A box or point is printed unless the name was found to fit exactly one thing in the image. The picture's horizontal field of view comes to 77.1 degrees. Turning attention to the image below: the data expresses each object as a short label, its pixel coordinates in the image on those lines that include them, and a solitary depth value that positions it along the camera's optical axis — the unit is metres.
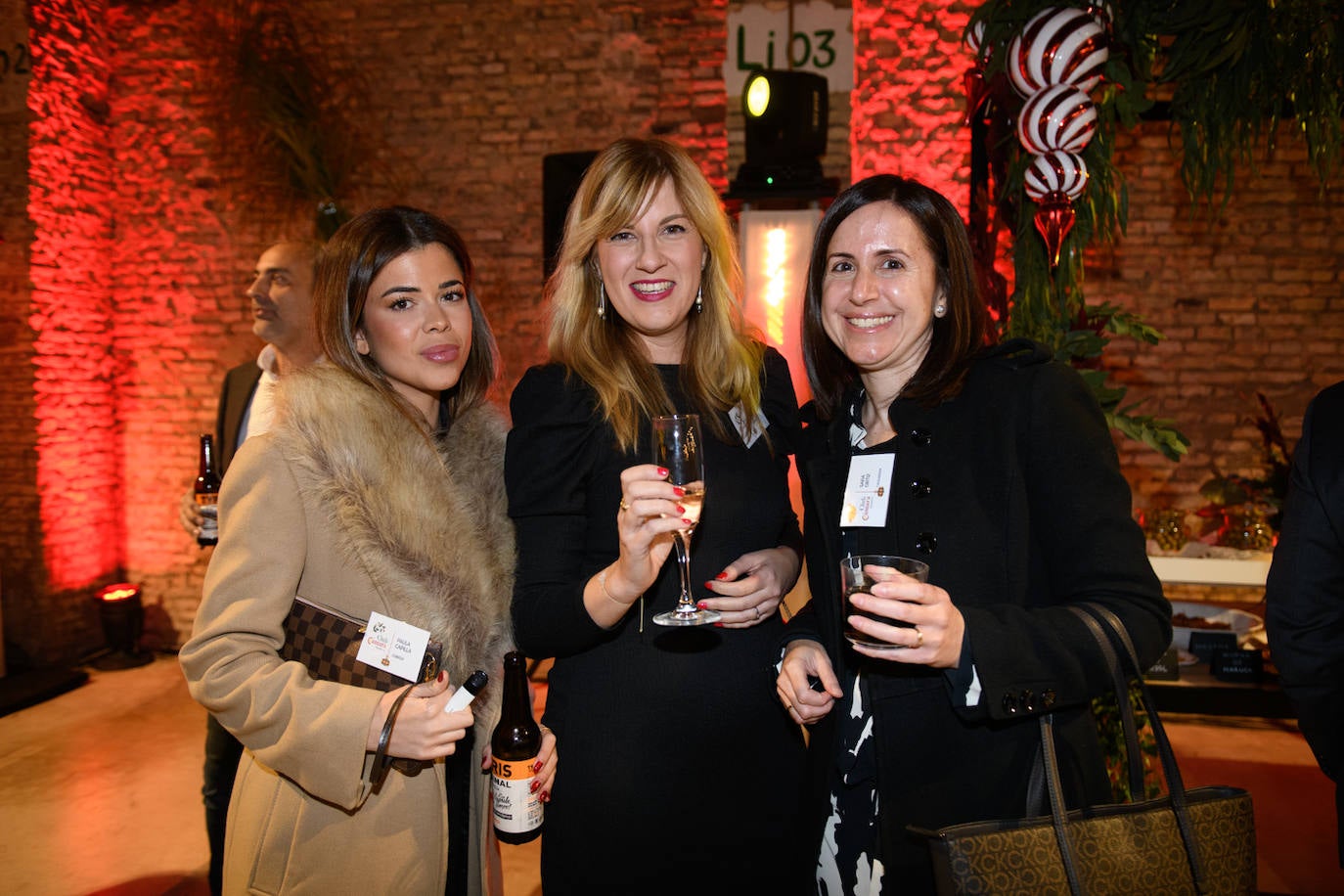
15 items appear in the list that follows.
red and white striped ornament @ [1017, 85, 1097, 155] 2.78
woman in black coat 1.23
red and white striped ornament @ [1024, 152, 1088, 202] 2.83
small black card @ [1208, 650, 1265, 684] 3.81
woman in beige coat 1.46
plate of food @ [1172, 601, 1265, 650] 4.13
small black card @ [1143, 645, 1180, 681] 3.77
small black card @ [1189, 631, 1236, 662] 3.97
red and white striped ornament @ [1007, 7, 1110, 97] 2.72
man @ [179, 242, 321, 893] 3.59
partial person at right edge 1.55
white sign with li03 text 5.30
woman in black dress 1.65
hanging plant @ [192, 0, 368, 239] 5.64
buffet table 3.70
